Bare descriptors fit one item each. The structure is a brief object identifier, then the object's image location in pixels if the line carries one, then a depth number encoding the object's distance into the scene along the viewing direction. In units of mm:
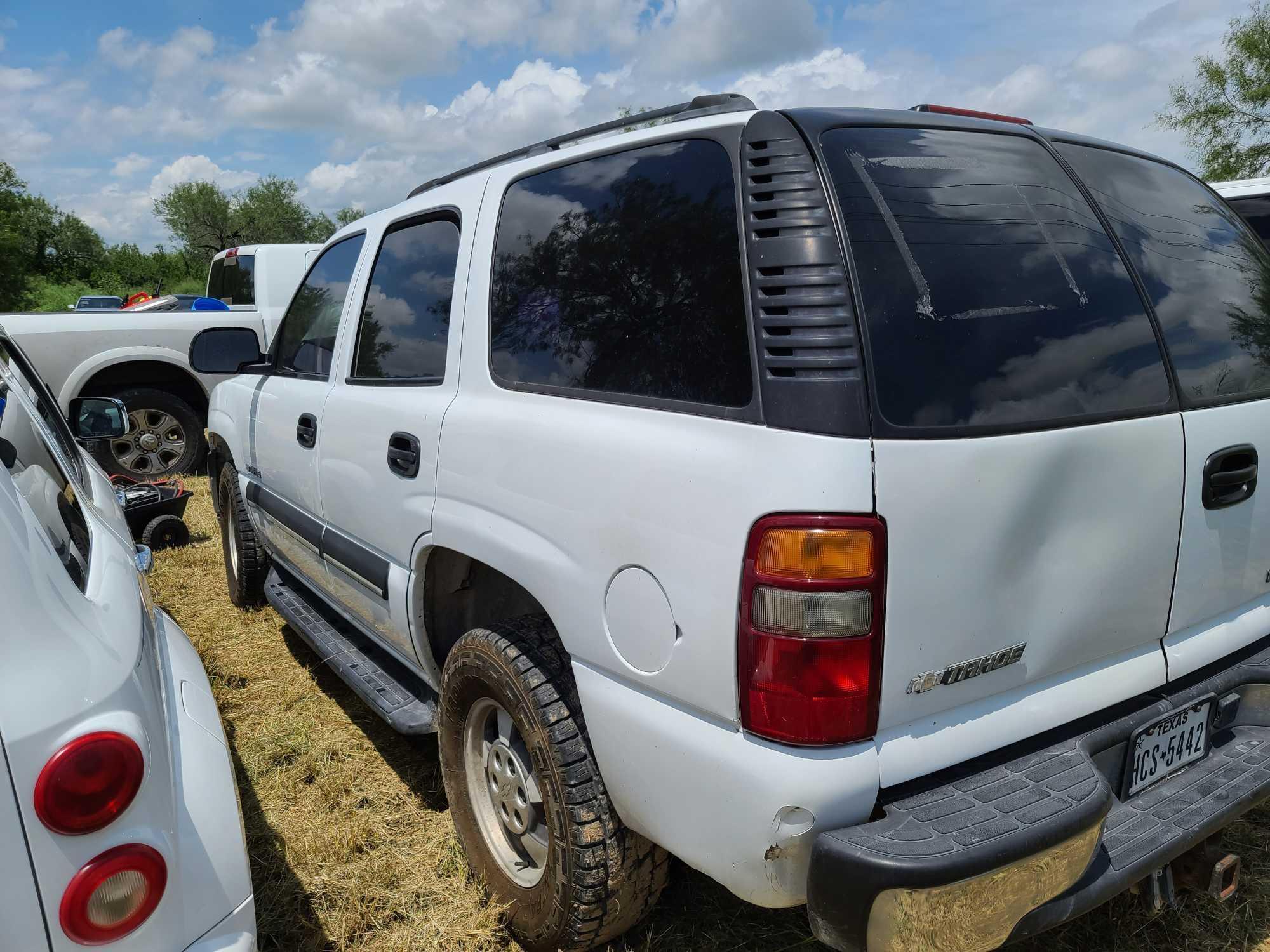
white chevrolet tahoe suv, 1471
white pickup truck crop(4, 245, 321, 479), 7414
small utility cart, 5883
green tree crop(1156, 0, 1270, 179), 24703
